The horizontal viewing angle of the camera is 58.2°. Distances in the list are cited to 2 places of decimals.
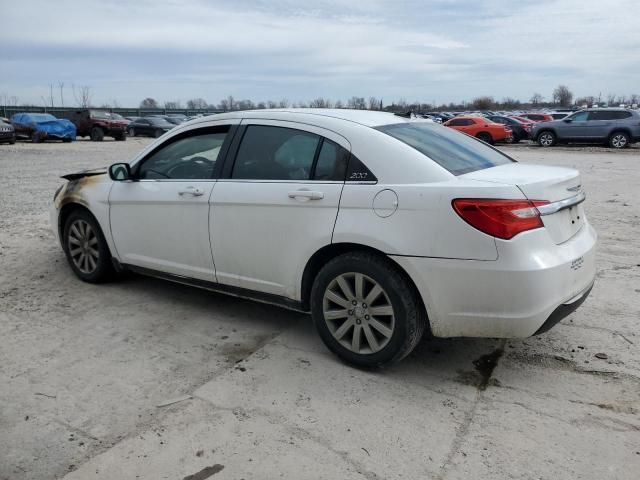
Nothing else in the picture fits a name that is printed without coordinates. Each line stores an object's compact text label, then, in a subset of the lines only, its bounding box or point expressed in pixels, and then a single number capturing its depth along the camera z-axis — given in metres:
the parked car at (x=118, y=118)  31.59
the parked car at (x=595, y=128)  23.68
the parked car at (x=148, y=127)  34.69
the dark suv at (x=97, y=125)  30.62
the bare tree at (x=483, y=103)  97.72
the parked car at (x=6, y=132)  24.77
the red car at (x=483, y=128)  26.69
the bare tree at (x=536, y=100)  118.50
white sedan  3.15
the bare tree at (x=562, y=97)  110.14
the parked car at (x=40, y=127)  26.98
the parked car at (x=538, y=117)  30.34
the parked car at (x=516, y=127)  29.08
